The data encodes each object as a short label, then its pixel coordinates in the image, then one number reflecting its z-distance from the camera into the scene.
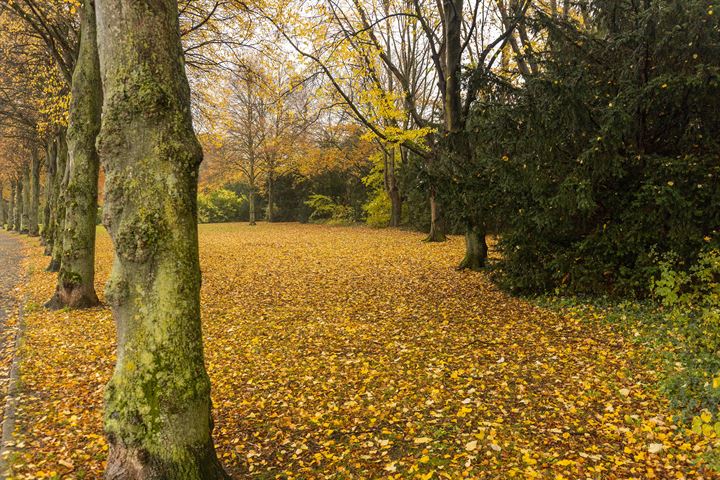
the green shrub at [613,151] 6.05
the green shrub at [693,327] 4.04
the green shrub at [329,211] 31.81
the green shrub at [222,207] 41.94
